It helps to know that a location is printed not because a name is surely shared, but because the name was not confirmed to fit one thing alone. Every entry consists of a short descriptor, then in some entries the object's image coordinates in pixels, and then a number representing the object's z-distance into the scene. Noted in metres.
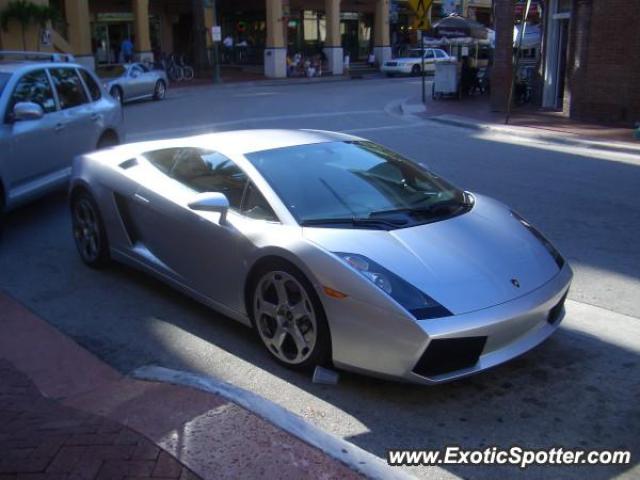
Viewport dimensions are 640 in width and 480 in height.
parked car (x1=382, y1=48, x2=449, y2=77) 39.47
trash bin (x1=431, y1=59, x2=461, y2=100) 22.61
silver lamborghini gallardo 3.83
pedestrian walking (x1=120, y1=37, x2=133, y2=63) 33.47
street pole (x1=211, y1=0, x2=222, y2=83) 32.16
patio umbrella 24.84
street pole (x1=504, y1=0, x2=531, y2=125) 15.65
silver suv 7.22
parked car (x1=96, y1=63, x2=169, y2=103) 23.13
